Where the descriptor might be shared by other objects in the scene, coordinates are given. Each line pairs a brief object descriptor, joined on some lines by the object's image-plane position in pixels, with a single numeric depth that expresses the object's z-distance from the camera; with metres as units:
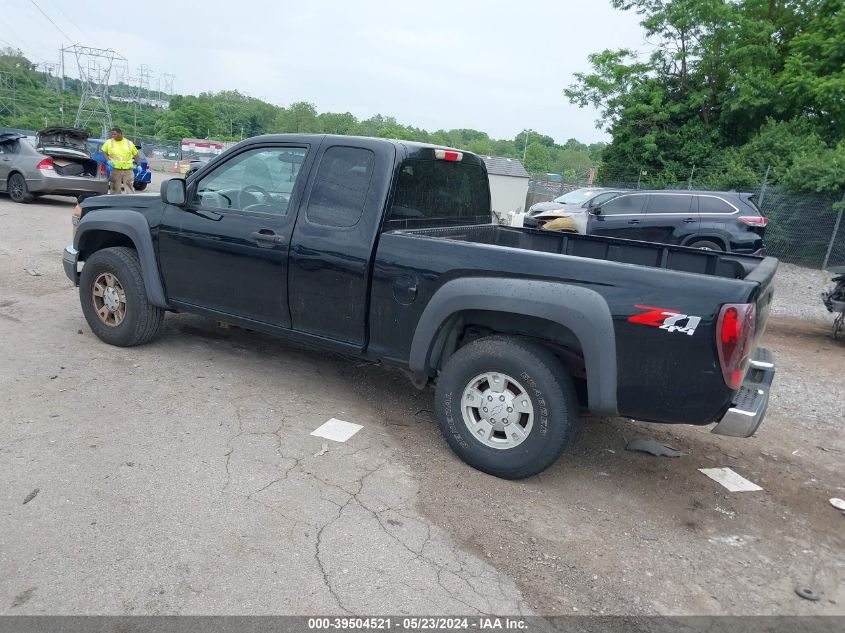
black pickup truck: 3.12
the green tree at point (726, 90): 19.03
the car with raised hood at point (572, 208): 12.15
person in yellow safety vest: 12.57
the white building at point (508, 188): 25.62
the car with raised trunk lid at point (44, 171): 13.34
